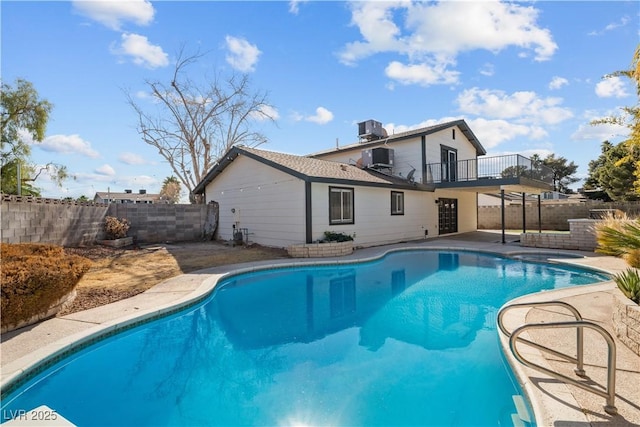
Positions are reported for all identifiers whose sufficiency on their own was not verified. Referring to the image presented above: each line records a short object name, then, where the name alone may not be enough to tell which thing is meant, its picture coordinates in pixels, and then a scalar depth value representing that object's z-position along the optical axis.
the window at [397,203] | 15.21
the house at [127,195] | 51.25
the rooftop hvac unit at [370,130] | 20.48
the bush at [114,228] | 13.01
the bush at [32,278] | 4.55
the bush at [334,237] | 12.13
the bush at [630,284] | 3.98
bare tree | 23.88
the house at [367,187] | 12.41
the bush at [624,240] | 4.88
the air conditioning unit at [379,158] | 17.28
